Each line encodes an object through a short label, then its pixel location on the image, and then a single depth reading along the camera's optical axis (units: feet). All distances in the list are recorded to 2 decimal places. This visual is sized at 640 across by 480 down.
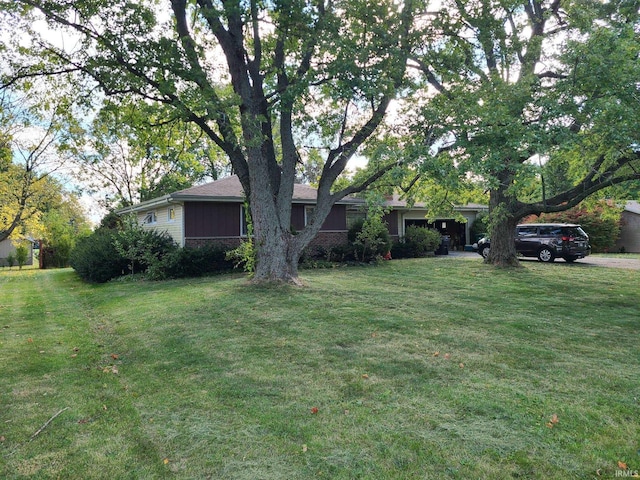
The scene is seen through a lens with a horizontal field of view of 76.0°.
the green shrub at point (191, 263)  45.52
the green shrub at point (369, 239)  57.57
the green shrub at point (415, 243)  69.46
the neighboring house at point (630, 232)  81.42
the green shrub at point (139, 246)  46.29
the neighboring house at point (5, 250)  103.45
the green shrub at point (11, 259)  90.53
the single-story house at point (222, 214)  51.90
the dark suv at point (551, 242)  56.85
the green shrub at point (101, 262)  47.01
